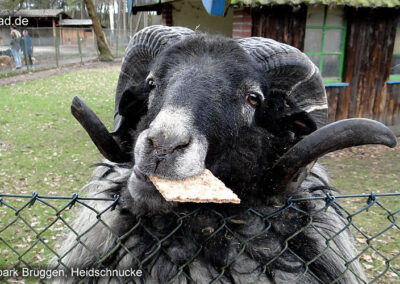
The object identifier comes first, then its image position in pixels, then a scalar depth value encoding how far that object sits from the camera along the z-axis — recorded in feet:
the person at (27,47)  68.56
